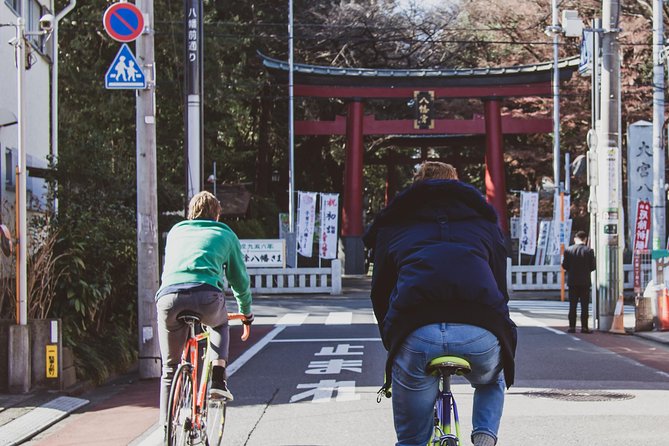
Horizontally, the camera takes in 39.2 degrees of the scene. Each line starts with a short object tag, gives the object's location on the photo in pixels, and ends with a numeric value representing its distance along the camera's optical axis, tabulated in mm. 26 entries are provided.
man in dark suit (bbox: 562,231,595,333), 15664
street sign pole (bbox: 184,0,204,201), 15484
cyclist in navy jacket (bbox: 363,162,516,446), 3951
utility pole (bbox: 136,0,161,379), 11019
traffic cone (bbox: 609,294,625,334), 16062
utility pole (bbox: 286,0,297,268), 32781
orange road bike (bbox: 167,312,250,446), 5496
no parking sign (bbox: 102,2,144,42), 10844
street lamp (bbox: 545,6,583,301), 26984
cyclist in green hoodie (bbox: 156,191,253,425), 5777
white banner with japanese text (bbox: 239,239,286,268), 28266
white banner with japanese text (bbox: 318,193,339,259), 32312
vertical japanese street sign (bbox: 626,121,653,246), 26062
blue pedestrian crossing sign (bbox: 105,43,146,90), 10891
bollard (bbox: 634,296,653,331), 16219
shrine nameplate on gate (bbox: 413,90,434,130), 34000
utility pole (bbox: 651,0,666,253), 23070
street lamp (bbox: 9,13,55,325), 9195
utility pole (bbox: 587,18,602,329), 16438
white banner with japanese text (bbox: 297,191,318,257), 32688
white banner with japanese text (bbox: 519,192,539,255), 33000
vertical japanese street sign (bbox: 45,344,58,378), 9289
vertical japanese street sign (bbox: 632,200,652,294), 20984
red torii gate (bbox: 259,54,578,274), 33562
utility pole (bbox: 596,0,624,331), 16094
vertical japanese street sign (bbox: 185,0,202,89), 16266
